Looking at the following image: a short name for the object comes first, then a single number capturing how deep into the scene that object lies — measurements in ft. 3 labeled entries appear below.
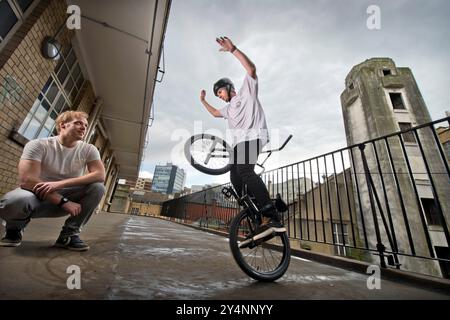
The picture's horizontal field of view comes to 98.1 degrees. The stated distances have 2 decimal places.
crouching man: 4.37
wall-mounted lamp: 10.41
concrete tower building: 34.78
